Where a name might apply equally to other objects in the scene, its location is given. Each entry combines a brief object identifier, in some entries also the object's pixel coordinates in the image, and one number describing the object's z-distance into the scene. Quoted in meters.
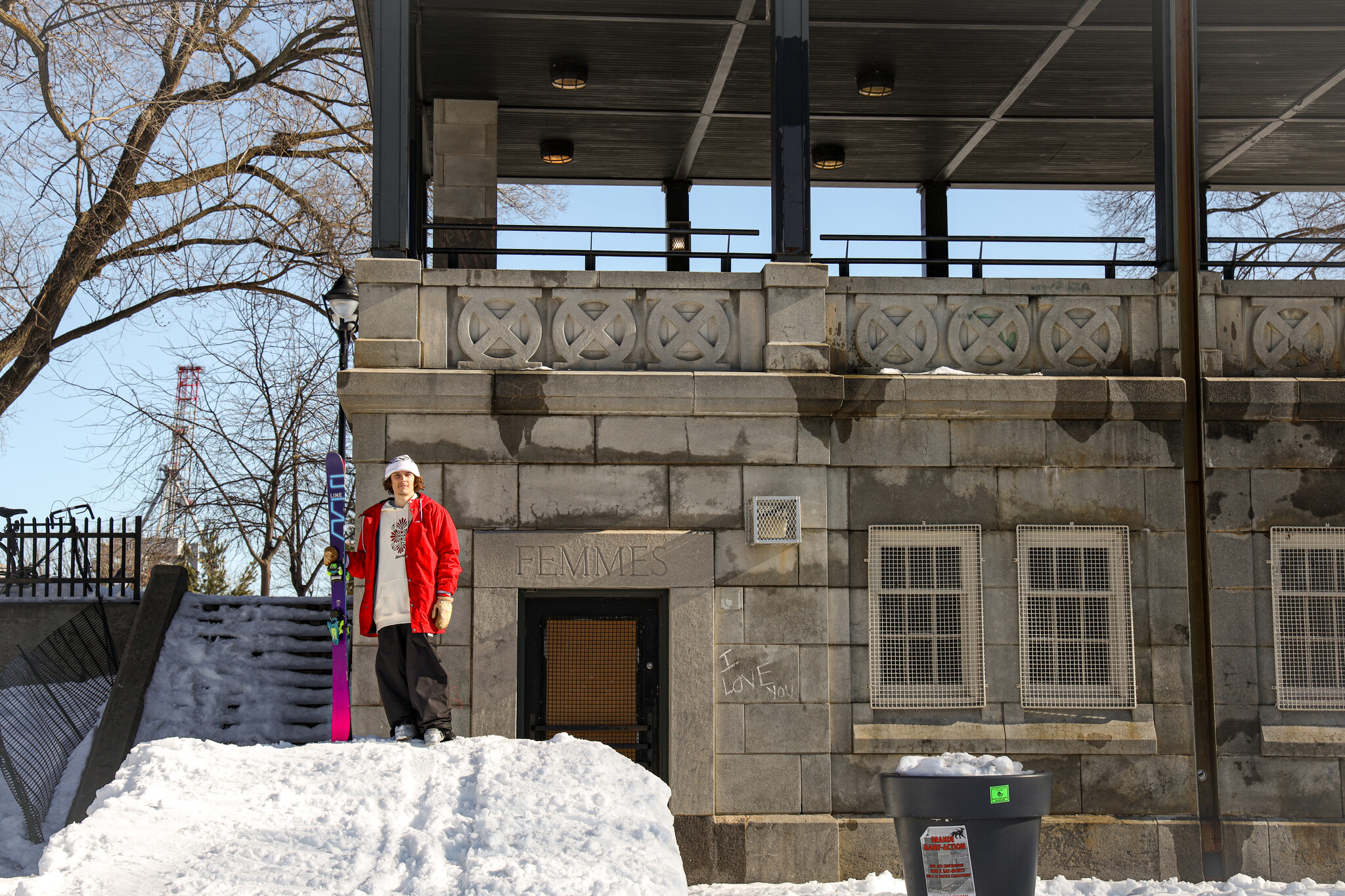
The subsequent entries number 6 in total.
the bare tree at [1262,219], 22.33
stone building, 9.43
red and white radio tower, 23.11
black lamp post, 14.40
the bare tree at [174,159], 17.45
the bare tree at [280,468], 23.78
